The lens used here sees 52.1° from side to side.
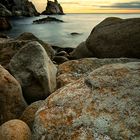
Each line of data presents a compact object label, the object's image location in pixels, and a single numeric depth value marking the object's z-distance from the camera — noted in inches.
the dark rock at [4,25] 1059.6
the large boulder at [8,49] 175.7
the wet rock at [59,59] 233.3
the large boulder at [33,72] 138.7
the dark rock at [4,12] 1865.9
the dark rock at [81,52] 197.9
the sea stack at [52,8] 2916.2
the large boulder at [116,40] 159.2
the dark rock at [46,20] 1816.8
